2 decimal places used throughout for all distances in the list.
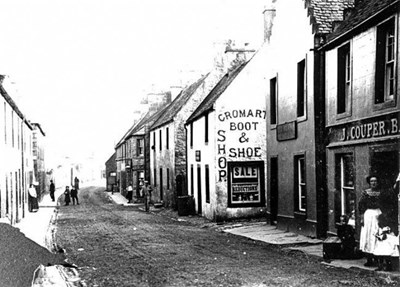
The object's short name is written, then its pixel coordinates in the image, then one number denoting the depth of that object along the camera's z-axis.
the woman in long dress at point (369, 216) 11.21
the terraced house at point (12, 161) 21.11
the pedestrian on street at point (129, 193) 47.97
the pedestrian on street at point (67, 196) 42.69
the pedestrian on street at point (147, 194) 35.56
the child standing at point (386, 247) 10.68
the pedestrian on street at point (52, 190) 47.81
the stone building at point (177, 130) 31.48
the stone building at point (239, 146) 25.20
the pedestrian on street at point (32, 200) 35.38
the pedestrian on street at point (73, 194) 44.12
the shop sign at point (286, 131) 18.47
